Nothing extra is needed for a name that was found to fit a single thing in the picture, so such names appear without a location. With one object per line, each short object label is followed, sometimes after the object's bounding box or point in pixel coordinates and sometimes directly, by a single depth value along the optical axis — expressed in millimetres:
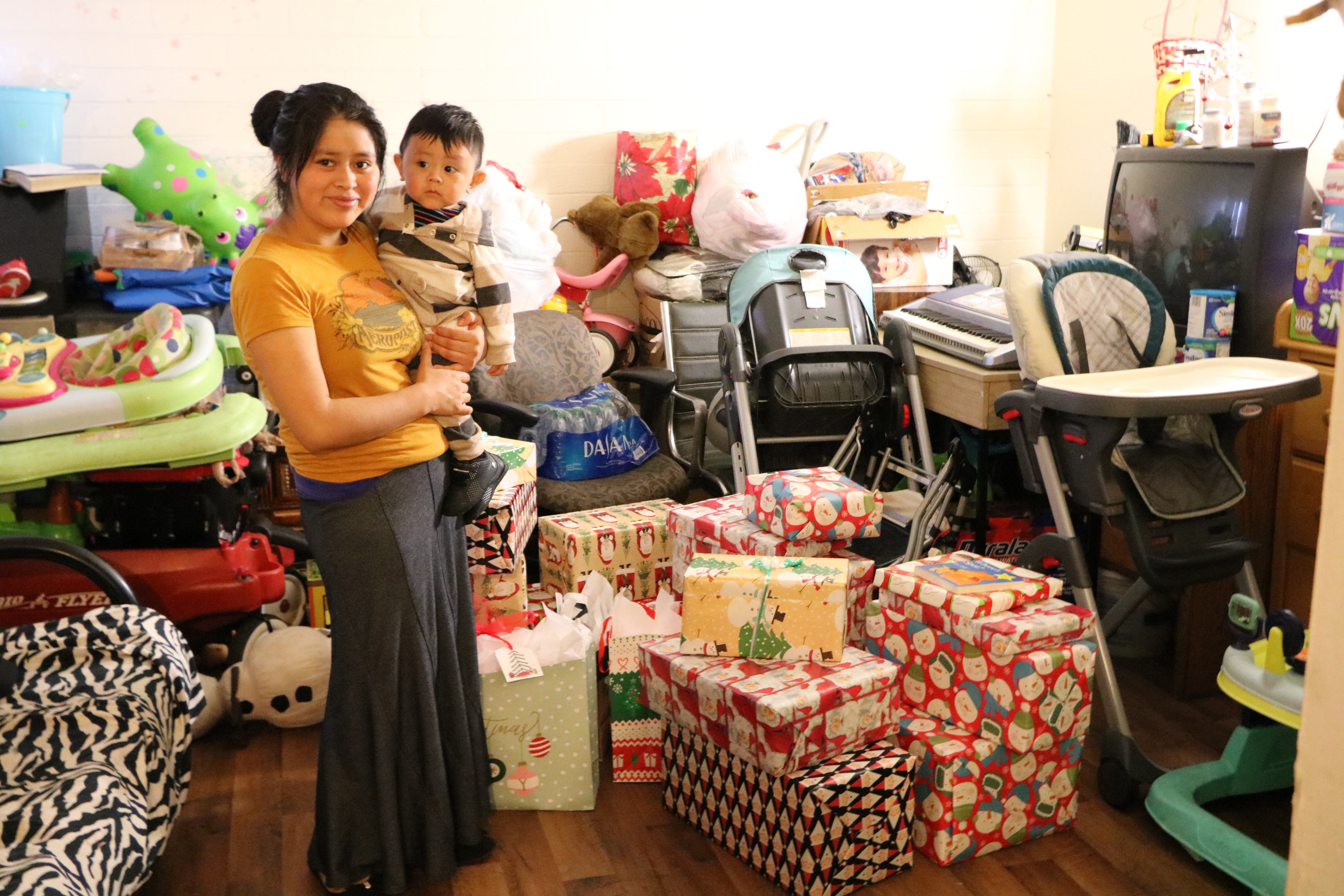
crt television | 2840
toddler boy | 1855
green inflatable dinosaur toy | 3283
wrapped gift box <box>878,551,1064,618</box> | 2258
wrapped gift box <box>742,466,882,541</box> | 2596
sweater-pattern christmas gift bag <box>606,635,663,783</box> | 2553
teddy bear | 3918
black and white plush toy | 2738
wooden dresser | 2666
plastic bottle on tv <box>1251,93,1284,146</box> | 2861
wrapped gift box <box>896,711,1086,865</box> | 2227
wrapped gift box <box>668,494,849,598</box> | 2668
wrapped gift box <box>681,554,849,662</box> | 2289
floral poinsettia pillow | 3969
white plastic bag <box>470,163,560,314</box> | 3547
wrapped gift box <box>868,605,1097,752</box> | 2227
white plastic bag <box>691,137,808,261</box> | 3785
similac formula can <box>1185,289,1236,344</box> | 2840
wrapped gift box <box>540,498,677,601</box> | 3059
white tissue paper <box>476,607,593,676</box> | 2406
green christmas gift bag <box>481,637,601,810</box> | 2398
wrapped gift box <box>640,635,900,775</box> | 2145
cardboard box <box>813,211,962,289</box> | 3891
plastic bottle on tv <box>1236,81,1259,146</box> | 2912
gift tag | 2365
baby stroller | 3131
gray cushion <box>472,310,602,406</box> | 3436
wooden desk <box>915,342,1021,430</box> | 2928
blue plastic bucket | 3188
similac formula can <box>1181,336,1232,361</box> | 2850
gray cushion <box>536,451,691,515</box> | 3283
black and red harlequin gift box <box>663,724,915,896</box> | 2113
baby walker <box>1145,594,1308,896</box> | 2066
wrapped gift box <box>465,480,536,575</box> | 2738
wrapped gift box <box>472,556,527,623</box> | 2789
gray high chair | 2328
